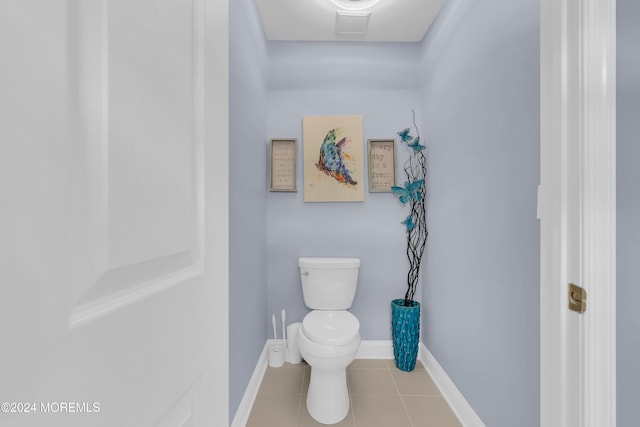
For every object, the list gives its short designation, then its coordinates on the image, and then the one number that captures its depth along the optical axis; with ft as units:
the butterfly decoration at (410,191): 6.96
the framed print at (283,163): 7.54
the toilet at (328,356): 5.20
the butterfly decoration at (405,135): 7.26
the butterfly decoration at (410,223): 7.13
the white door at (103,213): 0.78
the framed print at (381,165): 7.55
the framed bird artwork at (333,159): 7.61
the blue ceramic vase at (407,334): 6.77
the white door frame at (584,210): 2.13
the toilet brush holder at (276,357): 7.03
